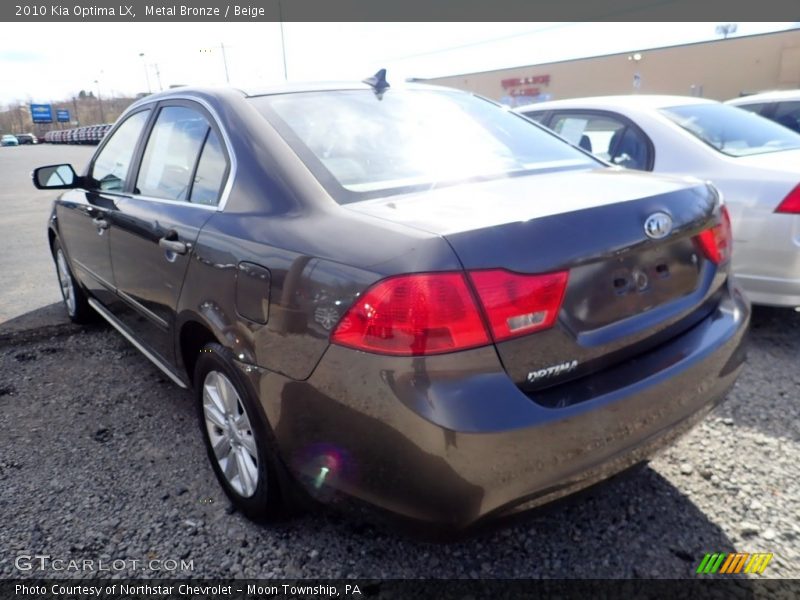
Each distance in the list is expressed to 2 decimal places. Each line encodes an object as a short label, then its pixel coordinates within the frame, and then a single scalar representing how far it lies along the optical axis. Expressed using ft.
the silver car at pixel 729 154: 11.71
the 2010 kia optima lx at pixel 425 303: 5.08
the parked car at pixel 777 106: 21.27
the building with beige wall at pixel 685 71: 97.40
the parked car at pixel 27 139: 229.72
